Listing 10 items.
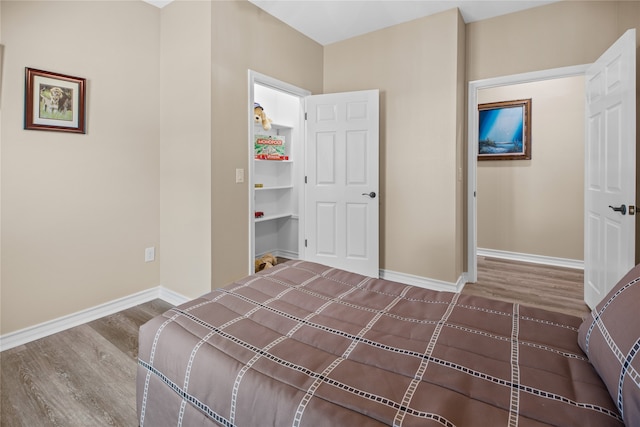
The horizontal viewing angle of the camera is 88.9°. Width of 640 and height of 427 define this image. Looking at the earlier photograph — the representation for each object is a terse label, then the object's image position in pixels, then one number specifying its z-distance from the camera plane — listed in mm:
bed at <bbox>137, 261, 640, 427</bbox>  790
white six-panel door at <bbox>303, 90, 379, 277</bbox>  3504
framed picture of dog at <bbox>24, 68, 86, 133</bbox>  2270
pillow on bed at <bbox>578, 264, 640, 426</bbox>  723
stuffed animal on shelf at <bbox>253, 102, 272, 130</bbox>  3934
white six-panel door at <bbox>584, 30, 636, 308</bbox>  2203
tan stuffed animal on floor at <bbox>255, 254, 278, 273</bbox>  3858
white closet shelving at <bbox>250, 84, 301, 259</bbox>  4332
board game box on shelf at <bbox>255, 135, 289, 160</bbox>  4035
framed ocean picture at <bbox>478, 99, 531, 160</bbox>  4430
